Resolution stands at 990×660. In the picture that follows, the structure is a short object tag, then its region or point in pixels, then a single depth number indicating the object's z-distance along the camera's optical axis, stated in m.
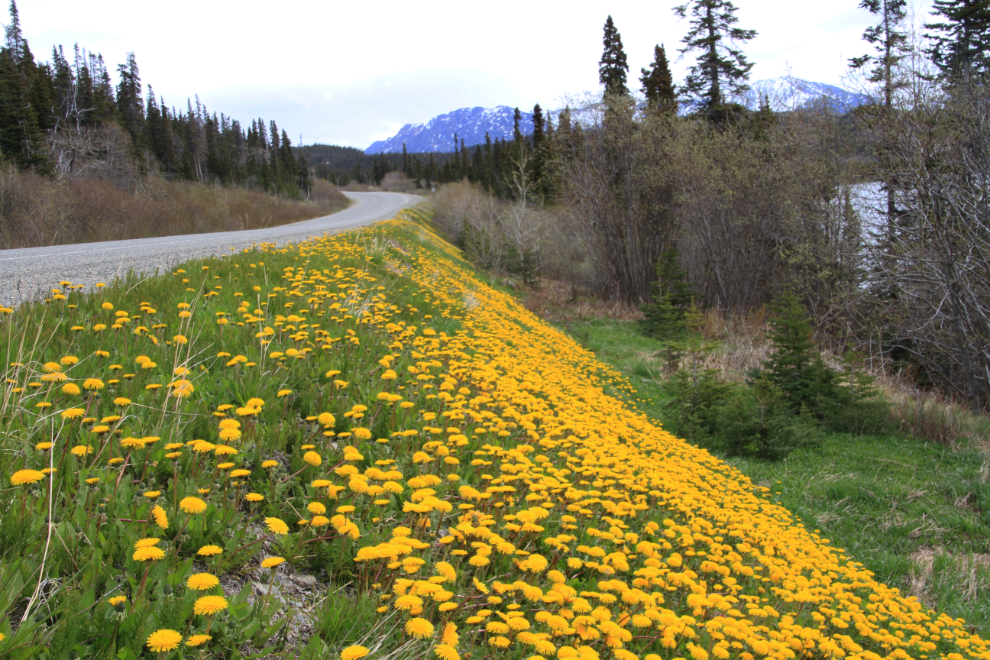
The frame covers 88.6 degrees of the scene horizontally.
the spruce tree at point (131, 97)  50.06
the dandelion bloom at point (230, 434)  2.19
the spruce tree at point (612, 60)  35.78
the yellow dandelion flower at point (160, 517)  1.82
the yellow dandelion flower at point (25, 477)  1.77
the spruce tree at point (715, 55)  26.41
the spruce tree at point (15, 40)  37.43
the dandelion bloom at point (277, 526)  1.88
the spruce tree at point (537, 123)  53.12
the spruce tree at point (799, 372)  8.58
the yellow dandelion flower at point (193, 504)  1.84
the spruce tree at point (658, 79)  34.66
